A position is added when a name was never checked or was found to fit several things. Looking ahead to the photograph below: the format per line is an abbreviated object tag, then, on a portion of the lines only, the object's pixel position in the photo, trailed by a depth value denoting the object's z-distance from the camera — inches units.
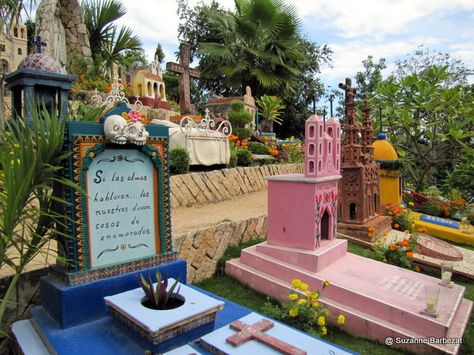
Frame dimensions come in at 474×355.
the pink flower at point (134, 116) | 112.1
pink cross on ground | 86.0
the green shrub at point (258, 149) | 446.0
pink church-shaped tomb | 170.9
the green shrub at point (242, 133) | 463.8
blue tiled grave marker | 102.3
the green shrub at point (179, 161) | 279.9
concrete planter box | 86.0
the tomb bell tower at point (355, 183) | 249.8
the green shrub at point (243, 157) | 374.9
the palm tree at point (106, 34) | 528.1
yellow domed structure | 330.6
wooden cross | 438.9
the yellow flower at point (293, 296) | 129.3
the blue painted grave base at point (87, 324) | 89.3
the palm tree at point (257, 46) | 803.4
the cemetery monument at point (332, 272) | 131.0
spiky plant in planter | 98.5
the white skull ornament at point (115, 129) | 105.9
